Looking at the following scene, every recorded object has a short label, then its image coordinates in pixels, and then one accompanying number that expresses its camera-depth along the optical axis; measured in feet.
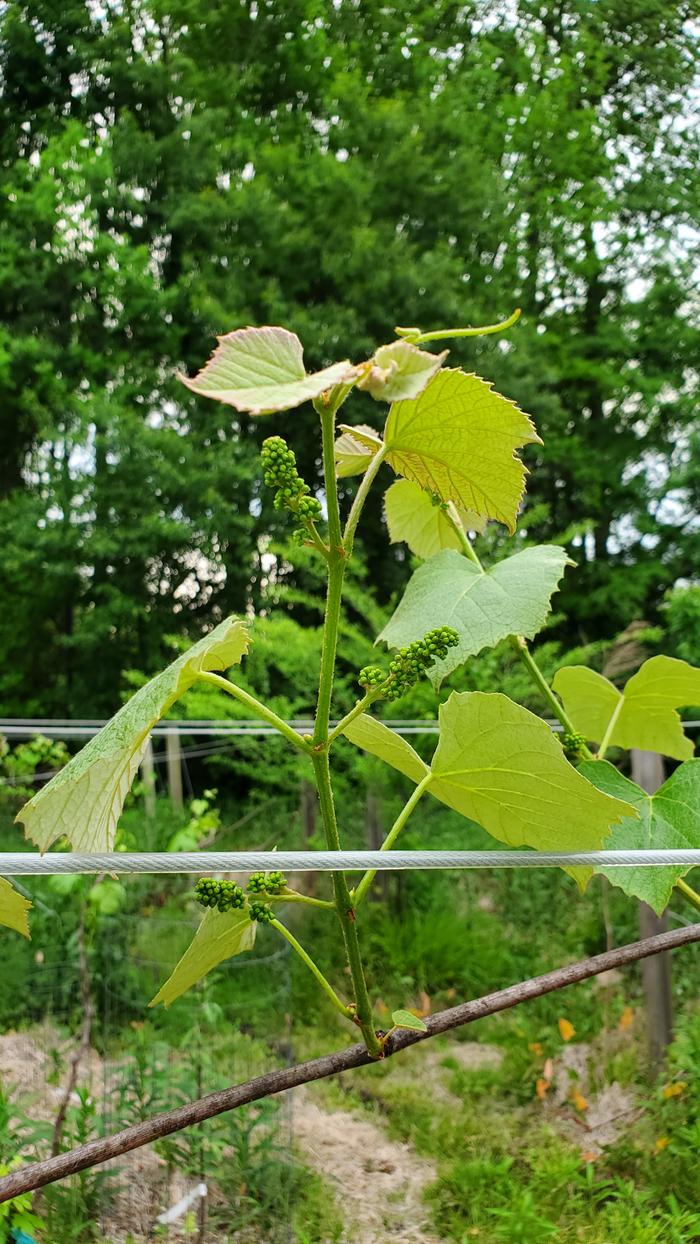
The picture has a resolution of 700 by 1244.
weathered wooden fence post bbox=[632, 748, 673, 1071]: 6.62
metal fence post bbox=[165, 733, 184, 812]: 13.01
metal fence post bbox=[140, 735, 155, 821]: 10.64
